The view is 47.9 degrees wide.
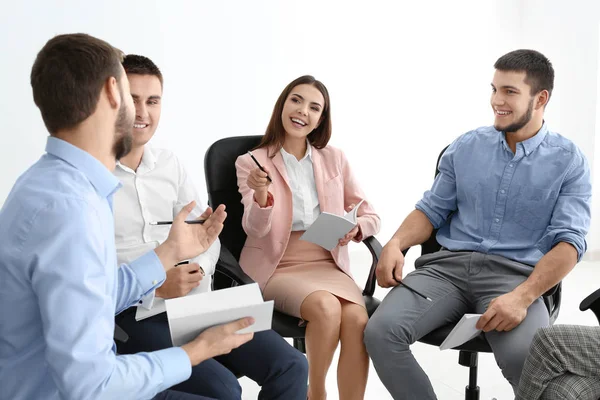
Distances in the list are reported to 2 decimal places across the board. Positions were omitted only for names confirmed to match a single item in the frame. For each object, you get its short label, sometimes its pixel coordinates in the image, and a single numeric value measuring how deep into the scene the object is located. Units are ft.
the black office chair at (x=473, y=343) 7.07
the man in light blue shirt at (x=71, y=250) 3.81
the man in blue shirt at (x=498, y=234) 7.11
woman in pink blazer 7.47
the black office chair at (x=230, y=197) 8.12
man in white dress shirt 6.39
